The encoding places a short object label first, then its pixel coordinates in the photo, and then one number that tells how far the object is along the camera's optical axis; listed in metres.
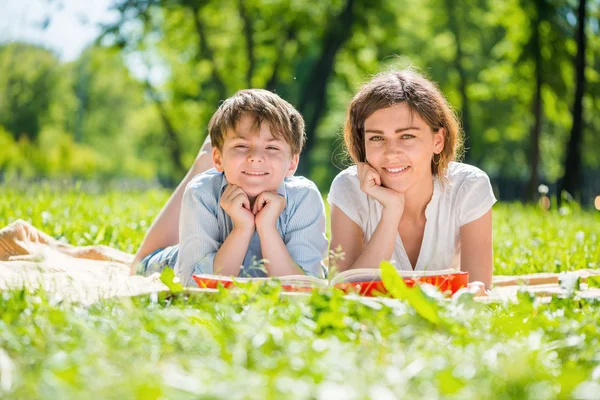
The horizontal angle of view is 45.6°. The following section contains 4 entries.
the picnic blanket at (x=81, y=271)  2.87
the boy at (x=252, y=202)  3.61
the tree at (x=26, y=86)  37.12
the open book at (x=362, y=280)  2.97
